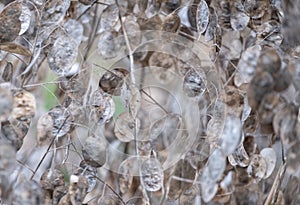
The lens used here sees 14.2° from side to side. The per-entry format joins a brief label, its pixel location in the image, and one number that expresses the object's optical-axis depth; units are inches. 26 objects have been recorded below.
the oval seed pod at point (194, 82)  62.2
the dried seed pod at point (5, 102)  53.7
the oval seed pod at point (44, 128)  60.2
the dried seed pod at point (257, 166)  61.5
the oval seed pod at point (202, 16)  61.0
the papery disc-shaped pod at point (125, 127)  64.9
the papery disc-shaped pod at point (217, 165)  54.2
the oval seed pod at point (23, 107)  57.4
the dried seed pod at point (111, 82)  63.1
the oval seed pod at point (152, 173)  60.0
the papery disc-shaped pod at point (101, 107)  61.5
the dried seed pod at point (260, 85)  52.3
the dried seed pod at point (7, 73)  59.8
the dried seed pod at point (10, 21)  58.1
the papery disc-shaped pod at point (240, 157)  60.6
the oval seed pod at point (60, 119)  61.0
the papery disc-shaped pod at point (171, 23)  64.7
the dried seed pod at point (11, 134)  55.4
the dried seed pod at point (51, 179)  60.8
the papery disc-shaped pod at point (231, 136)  54.1
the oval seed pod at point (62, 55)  60.2
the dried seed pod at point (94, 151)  60.3
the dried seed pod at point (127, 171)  65.3
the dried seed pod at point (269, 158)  61.9
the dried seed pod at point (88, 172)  62.0
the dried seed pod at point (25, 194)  55.2
